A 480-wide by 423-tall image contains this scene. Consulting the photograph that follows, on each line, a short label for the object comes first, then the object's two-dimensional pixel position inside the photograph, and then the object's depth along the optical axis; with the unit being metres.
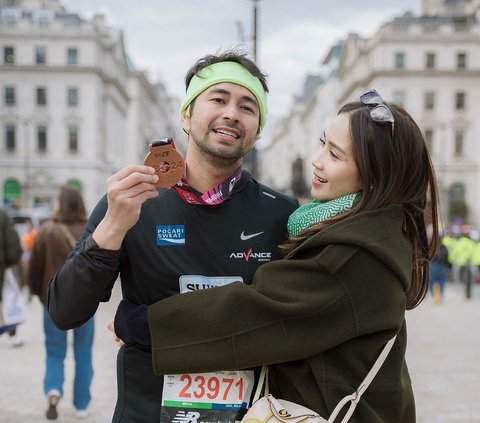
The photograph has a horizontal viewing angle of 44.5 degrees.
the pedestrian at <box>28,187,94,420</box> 5.62
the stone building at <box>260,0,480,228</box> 53.03
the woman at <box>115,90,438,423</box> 1.65
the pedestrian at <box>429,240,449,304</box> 13.61
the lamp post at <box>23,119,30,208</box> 50.90
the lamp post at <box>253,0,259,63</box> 13.95
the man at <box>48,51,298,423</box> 1.79
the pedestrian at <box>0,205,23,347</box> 7.24
